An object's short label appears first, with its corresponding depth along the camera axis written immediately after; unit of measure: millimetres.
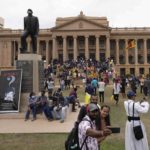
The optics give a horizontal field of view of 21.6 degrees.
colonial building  85438
